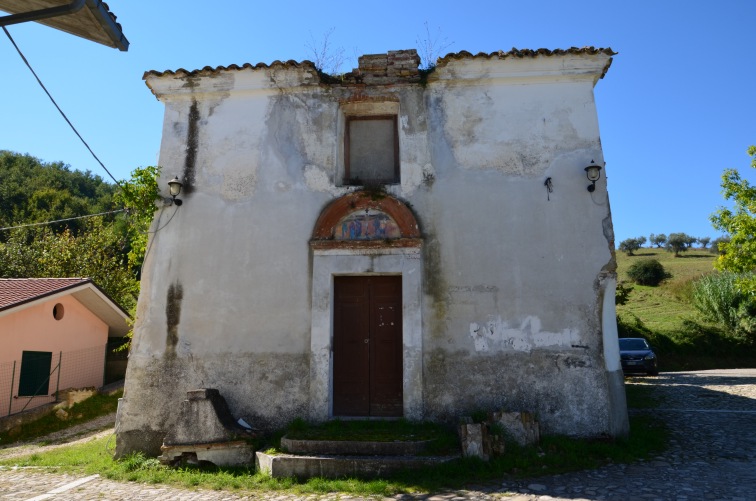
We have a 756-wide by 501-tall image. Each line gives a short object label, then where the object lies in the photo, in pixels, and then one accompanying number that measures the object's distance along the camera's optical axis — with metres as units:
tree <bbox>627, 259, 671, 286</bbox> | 42.38
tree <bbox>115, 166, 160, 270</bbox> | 8.17
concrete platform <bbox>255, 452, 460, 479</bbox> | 6.07
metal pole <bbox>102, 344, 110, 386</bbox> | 16.61
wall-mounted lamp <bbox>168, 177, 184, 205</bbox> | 8.27
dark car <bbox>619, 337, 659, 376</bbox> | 17.03
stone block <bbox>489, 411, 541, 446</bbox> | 6.61
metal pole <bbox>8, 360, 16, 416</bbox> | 12.54
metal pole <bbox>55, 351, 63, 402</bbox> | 13.86
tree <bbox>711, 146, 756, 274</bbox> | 17.09
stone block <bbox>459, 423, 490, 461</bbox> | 6.22
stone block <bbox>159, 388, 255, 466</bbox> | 6.78
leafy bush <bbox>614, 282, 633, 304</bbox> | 19.69
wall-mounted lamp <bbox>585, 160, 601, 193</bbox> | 7.66
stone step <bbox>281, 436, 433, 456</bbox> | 6.28
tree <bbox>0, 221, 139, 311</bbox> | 22.55
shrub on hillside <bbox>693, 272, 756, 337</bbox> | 24.48
